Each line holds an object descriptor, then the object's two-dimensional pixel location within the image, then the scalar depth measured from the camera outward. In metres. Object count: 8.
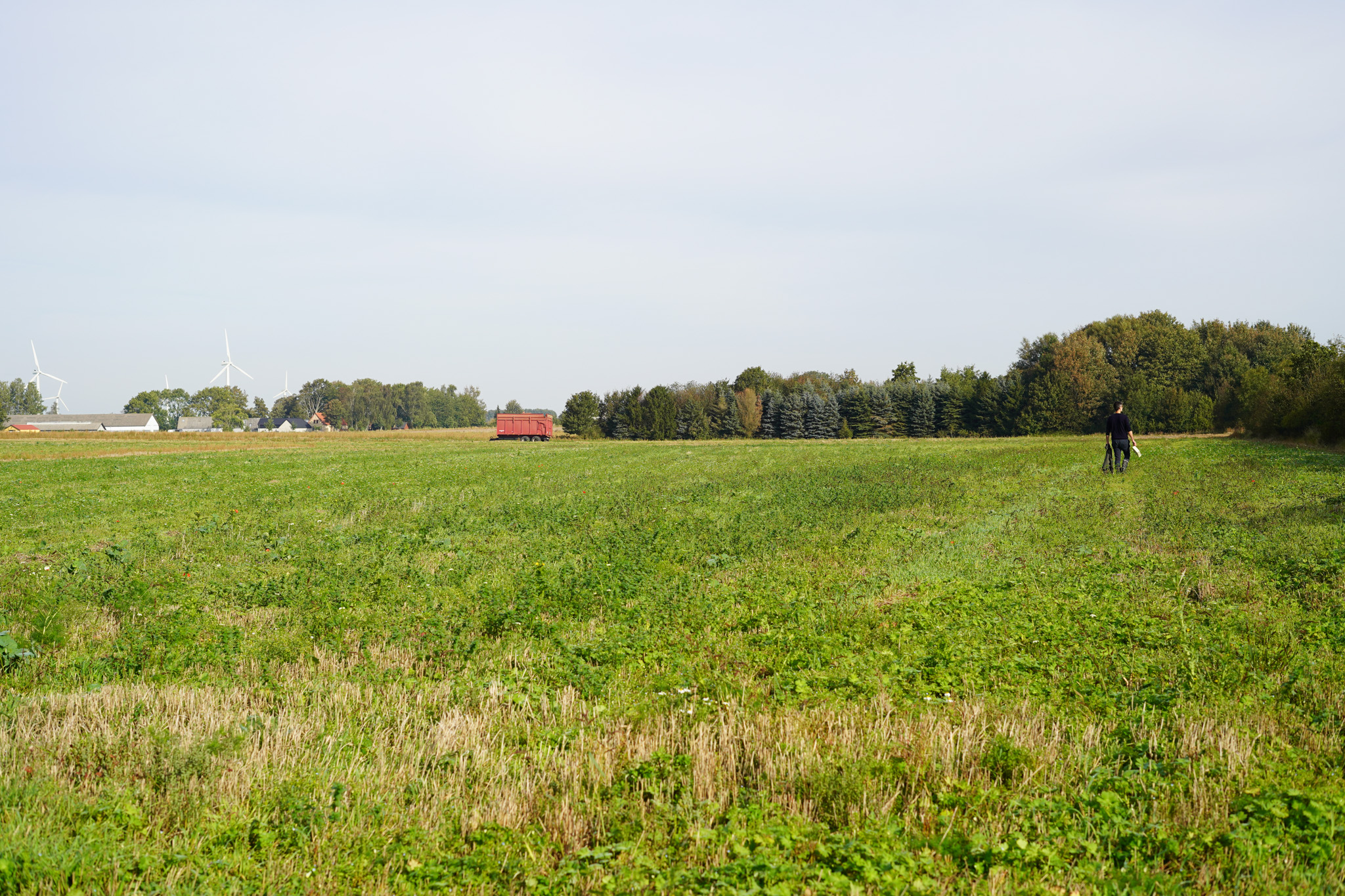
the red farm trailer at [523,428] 109.50
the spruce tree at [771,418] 118.41
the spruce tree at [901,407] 109.38
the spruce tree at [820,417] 112.88
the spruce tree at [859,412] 110.94
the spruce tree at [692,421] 120.69
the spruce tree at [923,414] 106.56
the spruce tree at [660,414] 118.88
